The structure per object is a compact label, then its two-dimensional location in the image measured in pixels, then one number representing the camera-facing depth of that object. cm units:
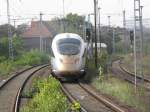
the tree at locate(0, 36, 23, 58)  6869
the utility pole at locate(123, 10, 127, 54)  10788
